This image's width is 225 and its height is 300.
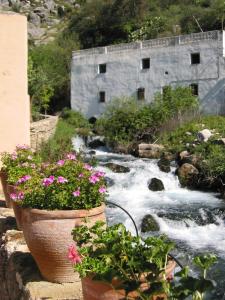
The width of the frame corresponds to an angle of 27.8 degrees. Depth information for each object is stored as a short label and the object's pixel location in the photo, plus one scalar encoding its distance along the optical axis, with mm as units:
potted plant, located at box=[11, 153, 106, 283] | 3264
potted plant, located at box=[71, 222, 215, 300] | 2121
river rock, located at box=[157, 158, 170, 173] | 16153
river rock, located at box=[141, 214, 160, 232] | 10266
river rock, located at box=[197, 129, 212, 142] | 17531
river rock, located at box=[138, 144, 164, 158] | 18395
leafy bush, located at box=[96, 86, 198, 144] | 21438
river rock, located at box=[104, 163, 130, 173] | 15859
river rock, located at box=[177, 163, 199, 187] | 14932
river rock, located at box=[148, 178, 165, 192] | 14288
